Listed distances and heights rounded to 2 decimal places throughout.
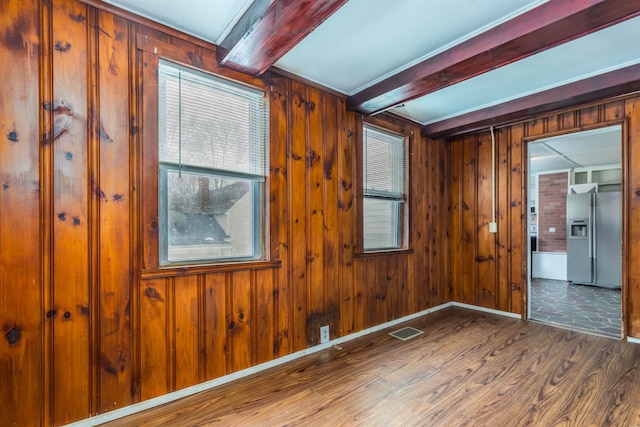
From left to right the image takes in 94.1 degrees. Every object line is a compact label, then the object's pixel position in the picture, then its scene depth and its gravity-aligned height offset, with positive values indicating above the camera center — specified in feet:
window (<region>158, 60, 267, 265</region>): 6.88 +1.20
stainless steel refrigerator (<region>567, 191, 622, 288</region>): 17.95 -1.78
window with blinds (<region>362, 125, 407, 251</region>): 11.25 +0.93
